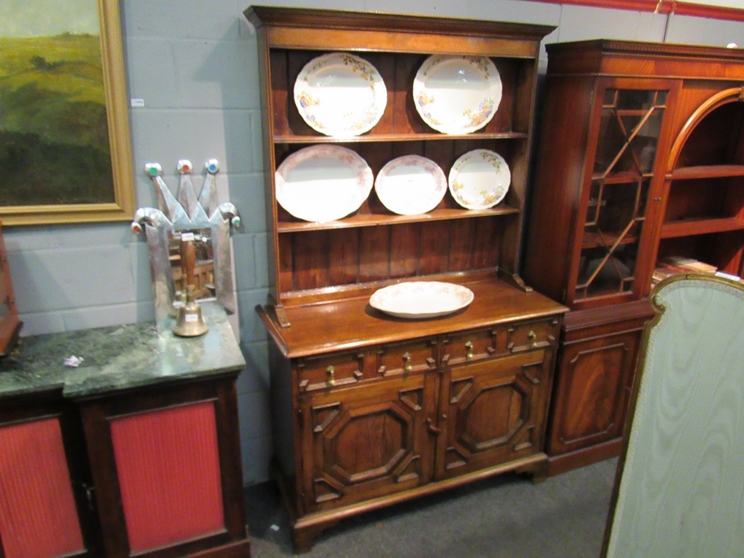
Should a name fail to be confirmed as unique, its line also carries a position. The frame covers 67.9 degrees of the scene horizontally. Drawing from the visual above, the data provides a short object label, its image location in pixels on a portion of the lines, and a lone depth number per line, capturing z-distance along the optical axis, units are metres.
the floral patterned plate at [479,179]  2.34
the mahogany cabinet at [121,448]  1.66
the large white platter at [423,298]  2.14
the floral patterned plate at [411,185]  2.23
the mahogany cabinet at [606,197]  2.15
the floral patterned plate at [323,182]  2.07
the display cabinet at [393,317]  1.92
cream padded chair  1.12
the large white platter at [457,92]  2.15
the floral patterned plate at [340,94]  1.98
